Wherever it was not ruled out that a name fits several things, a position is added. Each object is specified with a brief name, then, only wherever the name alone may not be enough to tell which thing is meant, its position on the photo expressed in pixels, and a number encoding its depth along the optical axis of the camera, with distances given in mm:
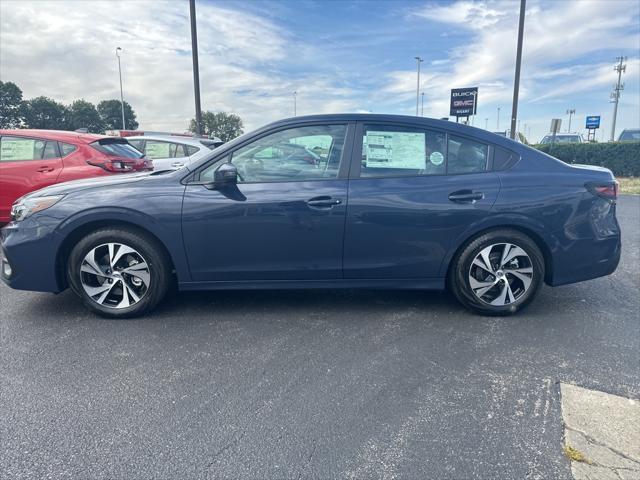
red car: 6098
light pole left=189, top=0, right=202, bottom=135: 14312
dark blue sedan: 3434
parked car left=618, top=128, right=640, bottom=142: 21438
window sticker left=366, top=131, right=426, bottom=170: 3568
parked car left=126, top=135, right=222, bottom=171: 9914
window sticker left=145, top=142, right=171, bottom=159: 10047
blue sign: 31938
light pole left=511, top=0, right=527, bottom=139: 15670
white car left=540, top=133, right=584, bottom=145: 23355
